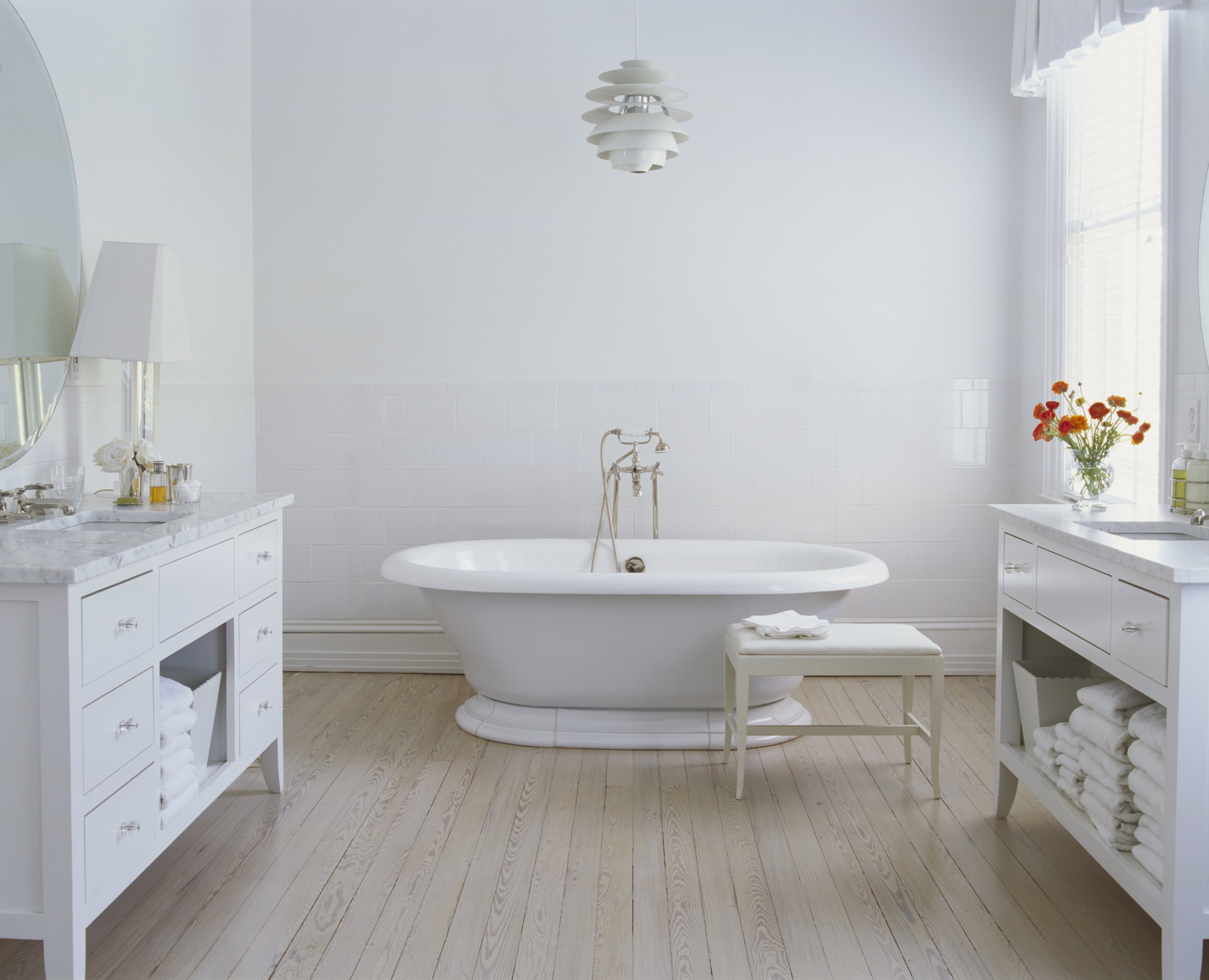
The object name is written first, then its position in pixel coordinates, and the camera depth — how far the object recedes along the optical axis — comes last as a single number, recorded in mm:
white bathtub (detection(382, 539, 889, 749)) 3359
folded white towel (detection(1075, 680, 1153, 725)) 2236
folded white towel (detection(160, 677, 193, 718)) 2344
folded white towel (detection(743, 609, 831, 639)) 3102
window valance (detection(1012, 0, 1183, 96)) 3039
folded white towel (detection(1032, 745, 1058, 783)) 2592
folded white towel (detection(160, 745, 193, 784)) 2348
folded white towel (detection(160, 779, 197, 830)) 2324
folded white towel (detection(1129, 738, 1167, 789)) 2021
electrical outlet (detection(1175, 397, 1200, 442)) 2883
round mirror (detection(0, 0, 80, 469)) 2668
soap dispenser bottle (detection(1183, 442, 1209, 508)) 2521
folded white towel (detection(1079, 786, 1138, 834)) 2205
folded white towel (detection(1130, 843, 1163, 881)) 2029
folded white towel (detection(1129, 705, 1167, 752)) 2041
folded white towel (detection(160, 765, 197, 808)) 2352
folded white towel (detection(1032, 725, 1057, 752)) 2600
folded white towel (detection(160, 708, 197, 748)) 2332
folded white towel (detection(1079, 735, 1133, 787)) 2209
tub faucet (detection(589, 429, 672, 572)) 4164
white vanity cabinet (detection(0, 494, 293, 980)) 1855
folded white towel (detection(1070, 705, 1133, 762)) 2215
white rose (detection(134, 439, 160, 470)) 2807
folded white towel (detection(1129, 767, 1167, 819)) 2027
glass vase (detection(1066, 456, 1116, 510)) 2754
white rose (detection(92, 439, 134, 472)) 2779
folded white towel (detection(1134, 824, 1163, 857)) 2041
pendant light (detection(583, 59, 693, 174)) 3471
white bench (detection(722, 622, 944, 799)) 2992
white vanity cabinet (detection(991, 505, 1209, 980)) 1916
